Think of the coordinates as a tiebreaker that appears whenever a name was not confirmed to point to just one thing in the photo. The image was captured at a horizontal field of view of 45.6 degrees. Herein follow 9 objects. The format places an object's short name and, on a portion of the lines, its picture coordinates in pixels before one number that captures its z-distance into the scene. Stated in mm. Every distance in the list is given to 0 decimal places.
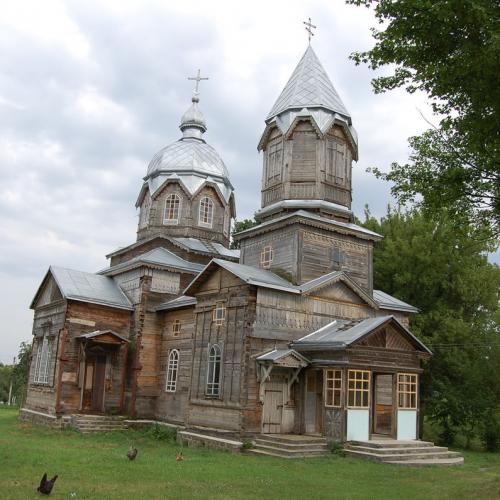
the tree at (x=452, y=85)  9648
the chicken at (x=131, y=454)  14383
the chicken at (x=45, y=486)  9773
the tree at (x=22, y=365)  44438
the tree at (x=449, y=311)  23922
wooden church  18375
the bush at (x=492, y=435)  22859
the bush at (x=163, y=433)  20989
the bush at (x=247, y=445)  17328
